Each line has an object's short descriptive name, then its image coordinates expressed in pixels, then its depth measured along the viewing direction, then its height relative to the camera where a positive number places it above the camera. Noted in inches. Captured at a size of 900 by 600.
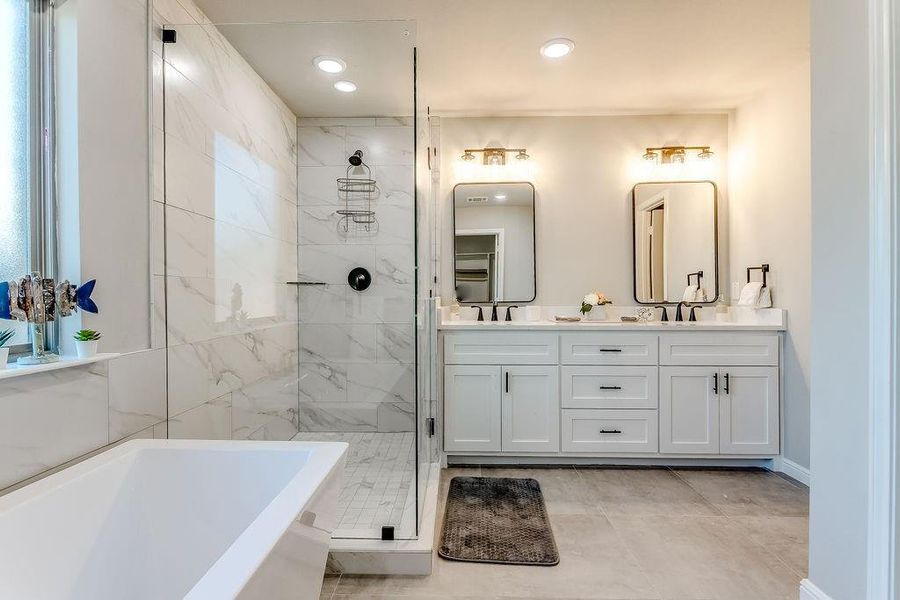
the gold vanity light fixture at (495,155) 129.0 +40.3
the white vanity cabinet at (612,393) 107.9 -23.6
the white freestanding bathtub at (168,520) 36.3 -21.3
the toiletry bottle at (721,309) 126.1 -4.0
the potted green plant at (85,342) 52.0 -5.4
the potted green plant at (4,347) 43.1 -5.0
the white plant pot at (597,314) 128.6 -5.3
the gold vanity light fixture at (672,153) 127.6 +40.3
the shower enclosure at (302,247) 74.6 +9.7
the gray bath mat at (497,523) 73.5 -42.0
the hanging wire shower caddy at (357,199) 99.9 +21.7
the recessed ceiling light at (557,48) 92.6 +51.8
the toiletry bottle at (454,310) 129.8 -4.3
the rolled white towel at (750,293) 113.0 +0.4
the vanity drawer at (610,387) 108.7 -22.1
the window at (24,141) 49.2 +17.4
